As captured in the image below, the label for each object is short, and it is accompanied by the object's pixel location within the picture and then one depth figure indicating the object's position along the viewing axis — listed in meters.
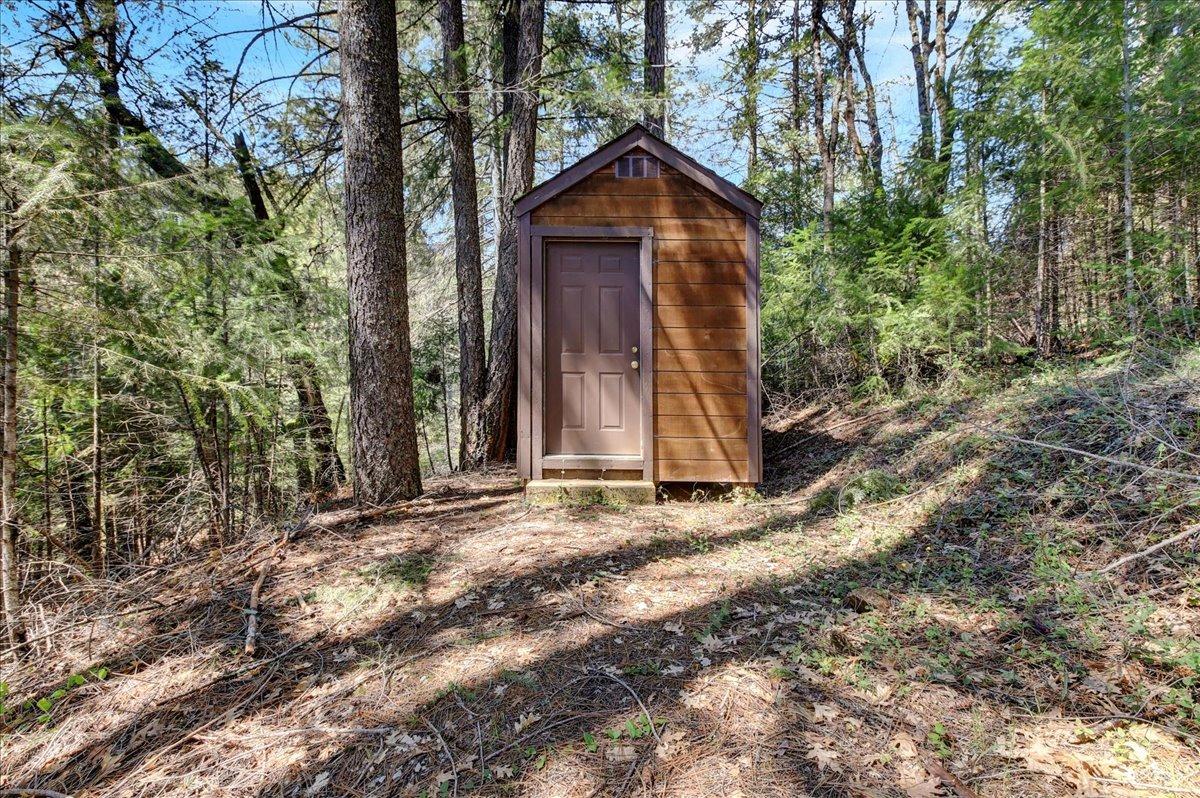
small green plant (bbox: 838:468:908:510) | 4.49
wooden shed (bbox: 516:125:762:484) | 5.20
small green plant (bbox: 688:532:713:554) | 3.89
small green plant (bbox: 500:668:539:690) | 2.43
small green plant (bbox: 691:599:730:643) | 2.74
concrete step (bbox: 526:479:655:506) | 5.05
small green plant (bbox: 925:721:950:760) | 1.89
